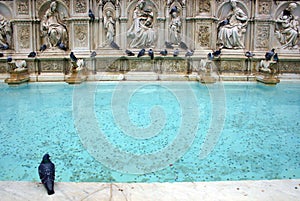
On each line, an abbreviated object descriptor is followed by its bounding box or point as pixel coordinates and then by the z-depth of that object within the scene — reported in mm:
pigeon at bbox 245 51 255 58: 9641
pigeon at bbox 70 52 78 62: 8859
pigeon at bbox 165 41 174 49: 9523
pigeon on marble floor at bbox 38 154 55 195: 2363
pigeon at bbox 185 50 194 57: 9195
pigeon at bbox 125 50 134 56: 9398
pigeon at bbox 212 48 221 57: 9328
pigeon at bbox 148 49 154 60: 9250
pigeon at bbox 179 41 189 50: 9555
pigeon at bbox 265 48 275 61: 9188
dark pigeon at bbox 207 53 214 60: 9179
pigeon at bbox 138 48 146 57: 9234
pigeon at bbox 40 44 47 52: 9602
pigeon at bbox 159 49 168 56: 9352
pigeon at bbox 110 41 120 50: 9648
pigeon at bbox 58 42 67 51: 9523
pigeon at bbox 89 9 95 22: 9375
